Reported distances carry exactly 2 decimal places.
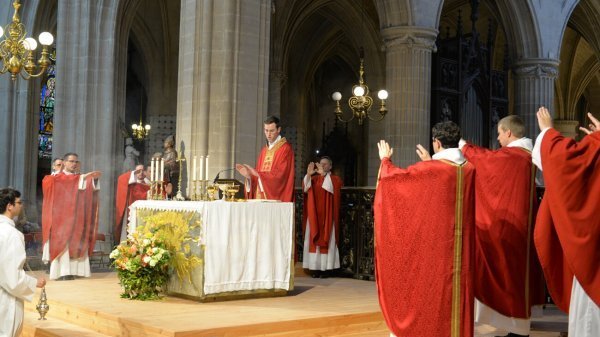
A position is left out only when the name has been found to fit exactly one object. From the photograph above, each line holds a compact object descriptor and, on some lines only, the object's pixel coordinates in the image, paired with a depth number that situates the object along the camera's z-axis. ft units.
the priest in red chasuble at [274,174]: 27.07
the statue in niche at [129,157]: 58.34
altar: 23.86
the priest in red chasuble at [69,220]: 31.65
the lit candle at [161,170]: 26.82
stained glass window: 85.05
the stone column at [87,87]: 46.75
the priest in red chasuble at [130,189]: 39.27
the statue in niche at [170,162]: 30.66
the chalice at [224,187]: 25.68
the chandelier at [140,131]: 68.96
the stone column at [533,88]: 57.52
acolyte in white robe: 17.29
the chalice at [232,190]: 25.62
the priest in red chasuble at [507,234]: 20.79
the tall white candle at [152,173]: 26.91
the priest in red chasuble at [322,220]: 32.83
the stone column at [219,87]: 31.99
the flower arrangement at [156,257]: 23.94
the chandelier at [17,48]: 31.17
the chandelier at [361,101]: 48.16
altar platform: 20.07
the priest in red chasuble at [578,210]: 14.82
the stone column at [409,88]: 49.08
